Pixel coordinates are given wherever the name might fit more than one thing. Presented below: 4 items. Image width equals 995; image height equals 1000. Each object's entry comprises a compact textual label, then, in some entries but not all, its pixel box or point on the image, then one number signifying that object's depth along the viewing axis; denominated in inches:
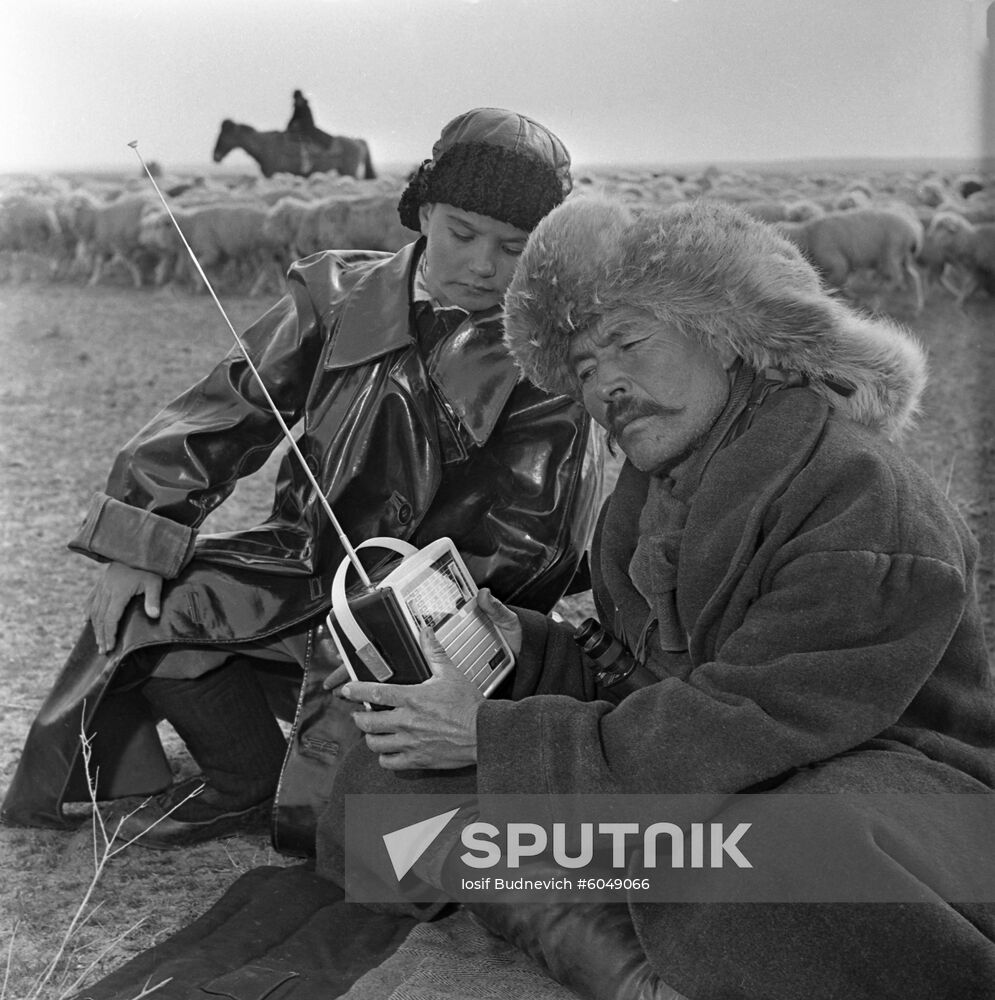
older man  61.5
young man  84.5
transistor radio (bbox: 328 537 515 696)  71.9
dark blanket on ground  71.7
